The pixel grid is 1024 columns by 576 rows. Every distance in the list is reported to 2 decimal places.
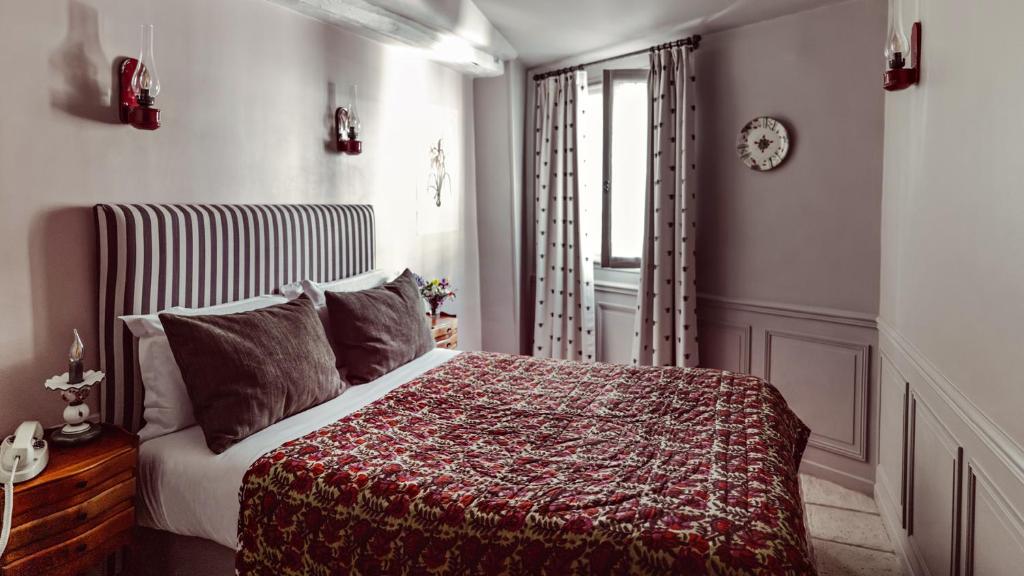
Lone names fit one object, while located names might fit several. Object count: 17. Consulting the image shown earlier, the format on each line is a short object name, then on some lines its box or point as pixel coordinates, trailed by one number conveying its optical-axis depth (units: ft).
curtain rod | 12.12
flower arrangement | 12.76
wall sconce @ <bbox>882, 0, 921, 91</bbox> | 7.81
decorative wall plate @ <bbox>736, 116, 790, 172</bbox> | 11.33
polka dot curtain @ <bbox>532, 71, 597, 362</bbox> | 14.61
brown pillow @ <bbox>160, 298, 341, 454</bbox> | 6.74
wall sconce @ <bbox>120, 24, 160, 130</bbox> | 7.55
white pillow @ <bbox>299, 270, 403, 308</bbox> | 9.57
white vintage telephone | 5.42
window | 13.91
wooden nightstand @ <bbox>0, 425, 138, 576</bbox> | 5.61
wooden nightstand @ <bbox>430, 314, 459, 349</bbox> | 12.65
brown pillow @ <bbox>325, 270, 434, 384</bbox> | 9.07
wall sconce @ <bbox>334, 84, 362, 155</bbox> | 11.16
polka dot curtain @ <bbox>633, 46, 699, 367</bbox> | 12.17
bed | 4.91
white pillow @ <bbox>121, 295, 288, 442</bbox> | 7.09
